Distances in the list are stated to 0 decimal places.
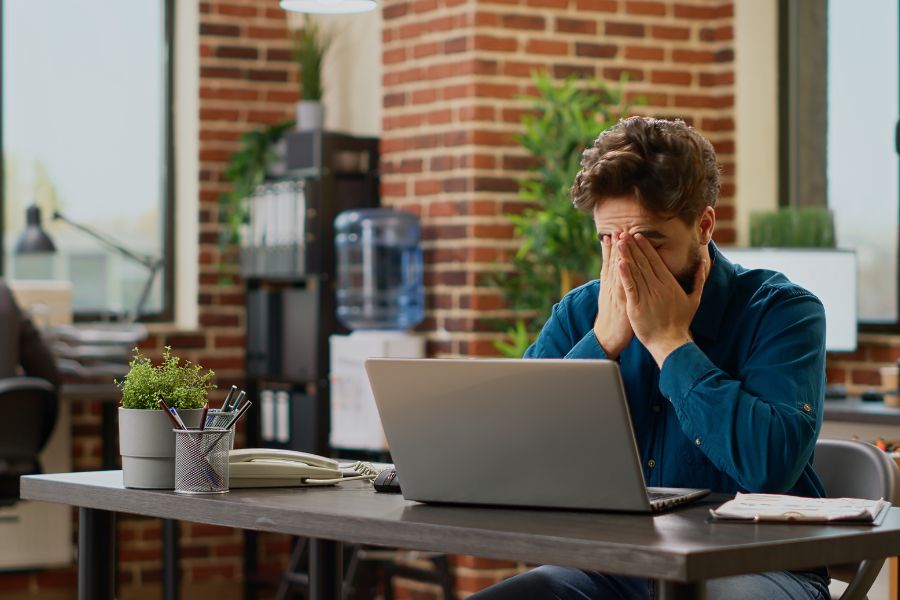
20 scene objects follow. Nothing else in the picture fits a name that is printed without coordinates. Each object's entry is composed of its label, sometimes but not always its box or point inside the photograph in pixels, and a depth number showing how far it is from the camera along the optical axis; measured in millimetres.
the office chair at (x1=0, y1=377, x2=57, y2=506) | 7243
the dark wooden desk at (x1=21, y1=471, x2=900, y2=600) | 2557
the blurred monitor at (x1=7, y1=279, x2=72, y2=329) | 8164
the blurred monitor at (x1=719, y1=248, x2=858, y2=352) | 7166
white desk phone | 3513
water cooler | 7694
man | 3386
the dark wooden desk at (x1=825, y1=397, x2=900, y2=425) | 6452
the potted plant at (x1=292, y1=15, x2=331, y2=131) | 8532
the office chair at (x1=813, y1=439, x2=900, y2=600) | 3961
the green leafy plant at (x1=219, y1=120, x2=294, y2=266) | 8894
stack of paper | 2881
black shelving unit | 8132
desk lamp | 8373
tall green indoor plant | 7198
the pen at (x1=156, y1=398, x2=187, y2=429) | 3424
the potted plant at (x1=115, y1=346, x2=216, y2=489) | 3485
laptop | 2922
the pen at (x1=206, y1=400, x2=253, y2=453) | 3389
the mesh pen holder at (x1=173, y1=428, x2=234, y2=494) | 3380
